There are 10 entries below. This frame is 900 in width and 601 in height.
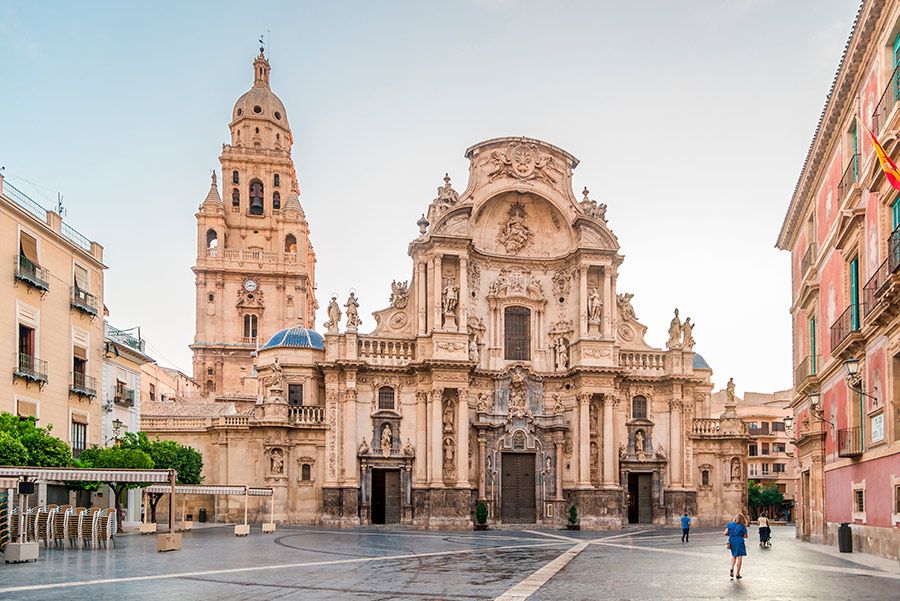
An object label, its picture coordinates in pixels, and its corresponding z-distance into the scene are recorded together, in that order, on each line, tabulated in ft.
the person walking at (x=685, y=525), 115.34
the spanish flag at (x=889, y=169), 66.69
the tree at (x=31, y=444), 91.91
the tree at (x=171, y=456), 132.87
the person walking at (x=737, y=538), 68.44
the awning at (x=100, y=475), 86.17
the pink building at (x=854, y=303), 75.05
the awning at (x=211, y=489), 121.39
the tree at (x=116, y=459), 116.67
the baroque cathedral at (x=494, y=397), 160.35
